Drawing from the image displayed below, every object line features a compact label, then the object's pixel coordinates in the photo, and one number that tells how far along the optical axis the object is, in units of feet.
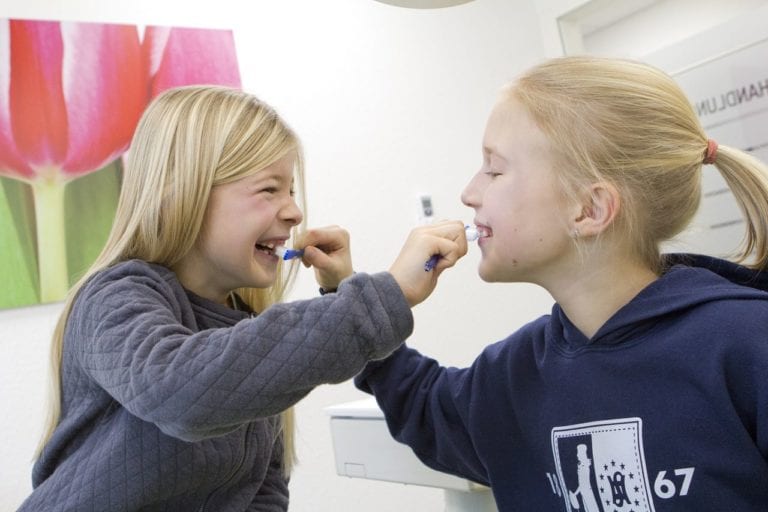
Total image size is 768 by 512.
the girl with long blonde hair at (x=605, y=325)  2.53
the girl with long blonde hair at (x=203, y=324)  2.34
